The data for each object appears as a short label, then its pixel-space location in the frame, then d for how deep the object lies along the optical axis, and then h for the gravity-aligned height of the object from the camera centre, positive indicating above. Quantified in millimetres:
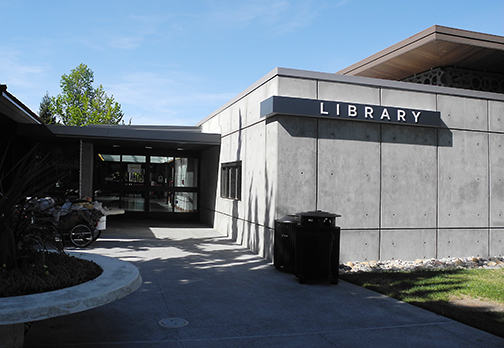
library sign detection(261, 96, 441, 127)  9758 +1852
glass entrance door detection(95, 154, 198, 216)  18672 +158
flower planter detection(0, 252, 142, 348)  3506 -1001
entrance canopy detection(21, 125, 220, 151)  14227 +1705
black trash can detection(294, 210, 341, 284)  7957 -1092
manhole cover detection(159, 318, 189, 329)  5438 -1738
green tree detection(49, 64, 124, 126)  48500 +9736
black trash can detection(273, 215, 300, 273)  8805 -1129
